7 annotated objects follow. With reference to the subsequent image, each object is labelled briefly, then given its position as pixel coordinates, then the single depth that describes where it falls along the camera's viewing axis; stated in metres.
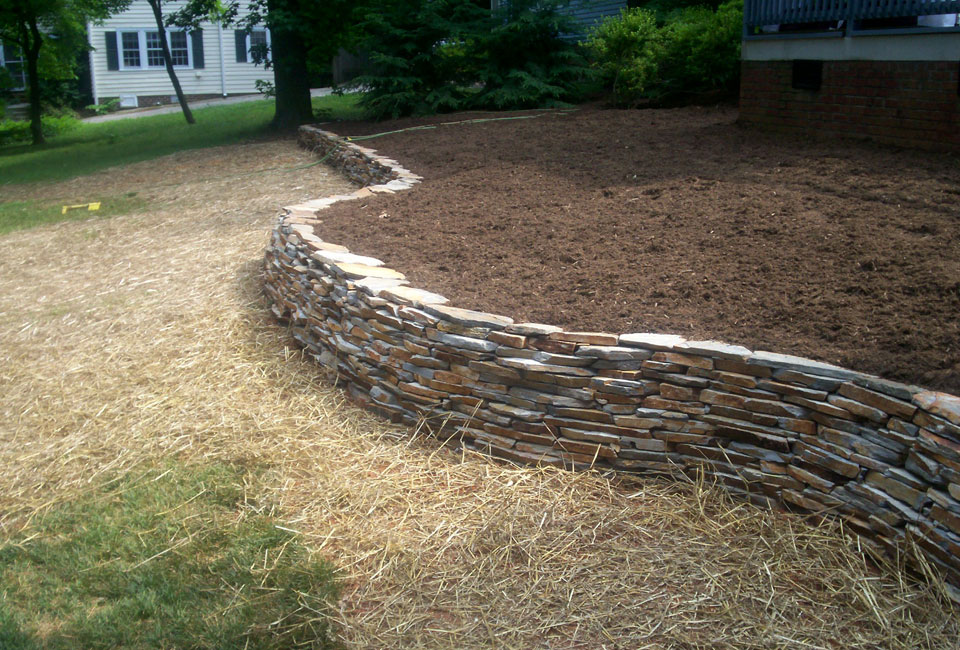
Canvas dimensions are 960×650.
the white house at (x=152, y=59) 27.00
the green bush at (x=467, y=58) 11.84
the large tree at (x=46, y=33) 16.94
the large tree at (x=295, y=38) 12.39
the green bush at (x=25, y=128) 20.41
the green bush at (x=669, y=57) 9.77
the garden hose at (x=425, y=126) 10.44
